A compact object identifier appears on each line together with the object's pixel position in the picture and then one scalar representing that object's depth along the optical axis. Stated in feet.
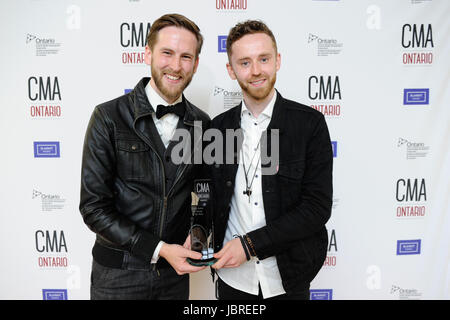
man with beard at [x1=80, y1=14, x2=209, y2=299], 4.51
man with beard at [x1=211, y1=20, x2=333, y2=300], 4.59
